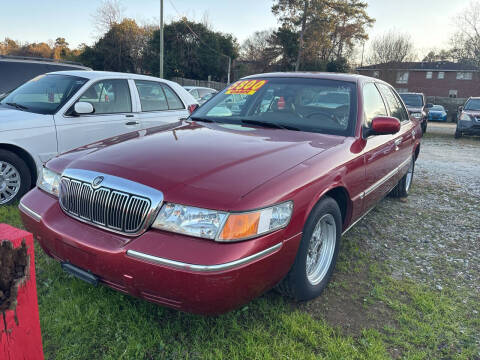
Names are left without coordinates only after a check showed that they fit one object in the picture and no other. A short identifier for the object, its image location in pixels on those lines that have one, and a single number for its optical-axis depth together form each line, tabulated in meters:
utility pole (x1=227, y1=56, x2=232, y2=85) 35.34
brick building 49.25
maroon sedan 1.87
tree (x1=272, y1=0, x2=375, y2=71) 33.69
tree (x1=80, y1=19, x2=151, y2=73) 32.34
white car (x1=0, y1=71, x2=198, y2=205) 4.20
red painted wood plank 1.40
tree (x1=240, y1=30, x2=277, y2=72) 38.25
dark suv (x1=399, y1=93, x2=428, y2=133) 14.75
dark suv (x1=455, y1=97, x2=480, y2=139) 13.91
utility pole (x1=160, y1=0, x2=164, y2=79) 18.05
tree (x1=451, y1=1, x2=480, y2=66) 28.79
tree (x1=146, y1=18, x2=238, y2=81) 33.41
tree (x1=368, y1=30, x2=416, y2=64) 42.22
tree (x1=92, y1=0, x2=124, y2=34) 31.78
